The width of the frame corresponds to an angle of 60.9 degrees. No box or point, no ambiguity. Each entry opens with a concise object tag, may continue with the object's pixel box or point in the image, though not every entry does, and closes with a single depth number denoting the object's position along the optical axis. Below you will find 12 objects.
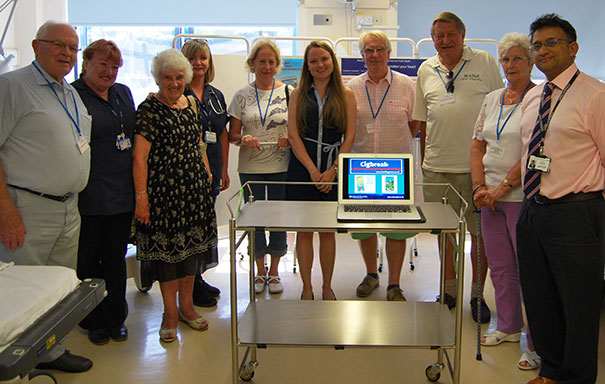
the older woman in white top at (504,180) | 2.37
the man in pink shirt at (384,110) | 2.91
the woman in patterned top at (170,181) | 2.43
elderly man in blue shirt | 2.08
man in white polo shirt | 2.74
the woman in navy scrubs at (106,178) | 2.37
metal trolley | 1.97
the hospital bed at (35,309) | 1.48
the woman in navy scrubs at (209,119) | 2.92
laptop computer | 2.26
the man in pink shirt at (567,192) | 1.87
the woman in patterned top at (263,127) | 3.10
